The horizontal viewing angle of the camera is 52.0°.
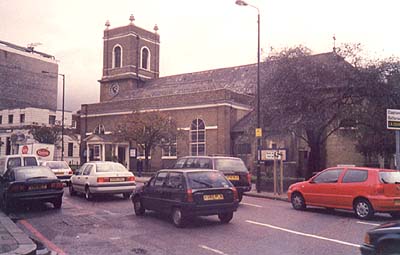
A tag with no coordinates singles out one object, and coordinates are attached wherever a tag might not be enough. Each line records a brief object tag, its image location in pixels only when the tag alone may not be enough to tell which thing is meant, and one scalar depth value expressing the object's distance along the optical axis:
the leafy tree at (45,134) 55.31
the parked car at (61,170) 23.62
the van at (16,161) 19.61
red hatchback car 11.95
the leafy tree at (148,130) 36.78
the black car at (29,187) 13.50
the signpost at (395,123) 14.17
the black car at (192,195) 10.49
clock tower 58.12
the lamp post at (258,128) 20.80
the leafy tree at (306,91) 21.98
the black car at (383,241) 5.68
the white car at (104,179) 16.31
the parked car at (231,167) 15.49
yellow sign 21.16
